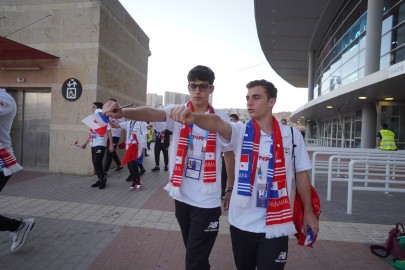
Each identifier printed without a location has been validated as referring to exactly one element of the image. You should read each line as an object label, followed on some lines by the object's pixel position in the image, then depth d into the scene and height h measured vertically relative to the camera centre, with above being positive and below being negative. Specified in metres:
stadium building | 14.98 +5.28
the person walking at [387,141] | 11.87 +0.01
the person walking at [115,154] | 8.92 -0.69
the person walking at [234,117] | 8.62 +0.48
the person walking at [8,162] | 3.65 -0.41
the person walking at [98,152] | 7.78 -0.54
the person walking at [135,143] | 8.02 -0.31
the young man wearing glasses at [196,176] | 2.74 -0.37
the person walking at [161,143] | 11.45 -0.40
